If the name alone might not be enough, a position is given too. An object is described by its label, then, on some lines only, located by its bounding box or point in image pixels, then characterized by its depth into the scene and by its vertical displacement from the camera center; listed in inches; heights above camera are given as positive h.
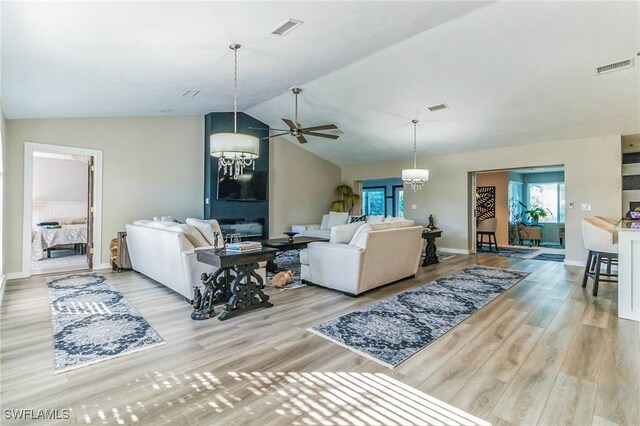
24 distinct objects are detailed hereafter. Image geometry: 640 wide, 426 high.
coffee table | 196.0 -20.0
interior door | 225.0 -2.4
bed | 261.4 -13.5
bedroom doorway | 200.5 +2.5
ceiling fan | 198.2 +55.4
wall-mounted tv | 284.2 +26.2
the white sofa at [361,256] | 155.3 -23.1
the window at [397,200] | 507.5 +23.6
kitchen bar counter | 124.8 -23.6
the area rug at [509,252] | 297.8 -38.8
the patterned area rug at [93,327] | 96.3 -43.7
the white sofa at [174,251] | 144.7 -19.7
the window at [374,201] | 535.2 +23.7
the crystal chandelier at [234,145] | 141.5 +31.9
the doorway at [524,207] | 378.9 +10.5
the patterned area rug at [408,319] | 102.2 -43.2
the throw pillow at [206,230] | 163.8 -9.1
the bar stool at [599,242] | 161.0 -14.3
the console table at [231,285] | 127.4 -32.4
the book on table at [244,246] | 135.5 -14.8
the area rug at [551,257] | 272.5 -39.0
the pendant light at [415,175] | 242.1 +31.2
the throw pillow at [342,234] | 169.0 -11.1
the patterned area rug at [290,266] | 181.5 -40.3
